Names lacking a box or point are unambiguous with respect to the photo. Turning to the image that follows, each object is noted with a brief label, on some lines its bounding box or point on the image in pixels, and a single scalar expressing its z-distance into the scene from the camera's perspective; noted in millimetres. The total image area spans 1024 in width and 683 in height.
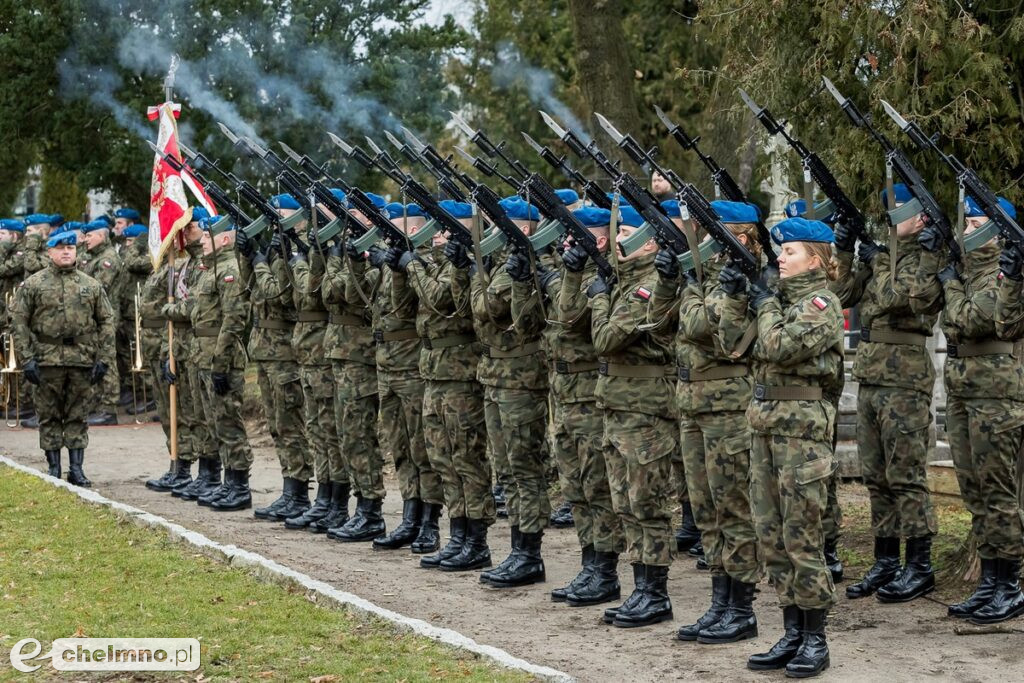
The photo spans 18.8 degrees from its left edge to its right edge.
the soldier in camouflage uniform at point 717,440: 15764
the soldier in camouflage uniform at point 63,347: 27458
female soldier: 14410
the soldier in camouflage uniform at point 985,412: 16444
